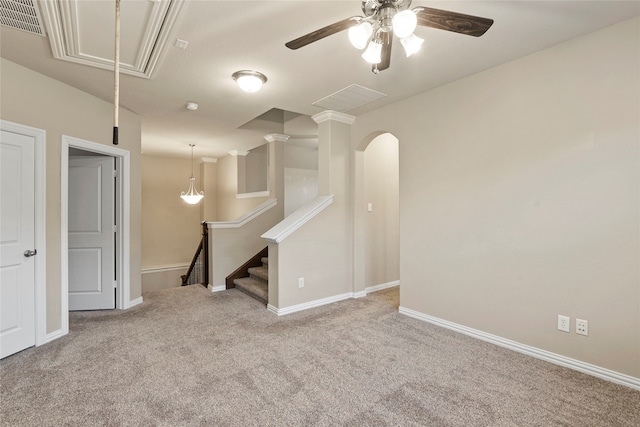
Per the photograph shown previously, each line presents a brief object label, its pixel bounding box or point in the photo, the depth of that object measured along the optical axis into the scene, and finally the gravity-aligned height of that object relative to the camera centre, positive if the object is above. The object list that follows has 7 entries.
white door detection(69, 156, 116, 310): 3.67 -0.22
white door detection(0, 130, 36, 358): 2.50 -0.25
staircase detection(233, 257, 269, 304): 4.00 -1.04
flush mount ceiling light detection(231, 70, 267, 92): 2.75 +1.27
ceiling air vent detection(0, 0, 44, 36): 1.84 +1.32
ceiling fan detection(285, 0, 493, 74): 1.44 +0.98
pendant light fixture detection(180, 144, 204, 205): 6.29 +0.38
